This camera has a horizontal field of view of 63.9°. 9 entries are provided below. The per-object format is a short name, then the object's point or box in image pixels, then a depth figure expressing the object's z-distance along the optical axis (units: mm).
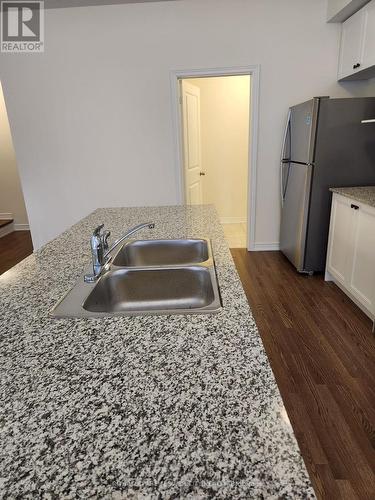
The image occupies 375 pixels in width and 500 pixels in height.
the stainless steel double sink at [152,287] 1050
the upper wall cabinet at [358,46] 2473
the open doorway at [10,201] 4736
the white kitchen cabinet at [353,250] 2082
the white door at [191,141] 3463
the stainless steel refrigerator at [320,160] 2531
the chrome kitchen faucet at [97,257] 1053
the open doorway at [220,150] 3503
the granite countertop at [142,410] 417
